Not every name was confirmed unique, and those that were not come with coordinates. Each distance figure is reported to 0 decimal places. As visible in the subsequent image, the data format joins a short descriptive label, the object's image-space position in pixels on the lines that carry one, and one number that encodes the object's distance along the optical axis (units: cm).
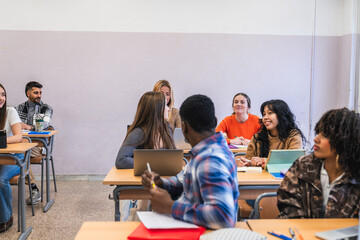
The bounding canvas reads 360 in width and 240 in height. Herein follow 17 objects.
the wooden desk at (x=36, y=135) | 391
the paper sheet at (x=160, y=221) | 135
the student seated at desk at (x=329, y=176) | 163
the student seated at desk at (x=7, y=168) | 326
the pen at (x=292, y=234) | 141
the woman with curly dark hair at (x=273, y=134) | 290
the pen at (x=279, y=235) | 138
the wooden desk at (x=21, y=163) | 298
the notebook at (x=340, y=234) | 135
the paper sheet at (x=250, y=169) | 264
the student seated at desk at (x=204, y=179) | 129
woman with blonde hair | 443
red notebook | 130
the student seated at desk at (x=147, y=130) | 262
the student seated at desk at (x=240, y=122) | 427
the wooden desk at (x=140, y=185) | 231
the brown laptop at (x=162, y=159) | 226
